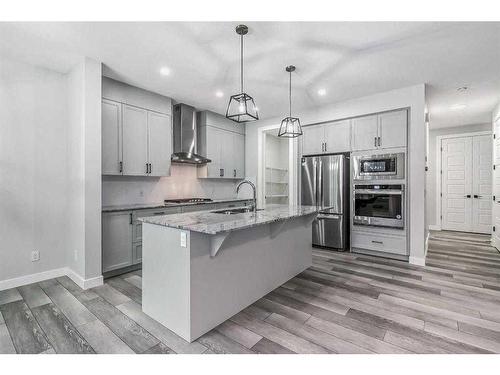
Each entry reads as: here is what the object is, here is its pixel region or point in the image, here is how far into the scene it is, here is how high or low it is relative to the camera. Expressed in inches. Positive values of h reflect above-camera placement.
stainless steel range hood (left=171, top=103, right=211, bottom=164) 182.2 +39.7
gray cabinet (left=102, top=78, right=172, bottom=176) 137.9 +32.7
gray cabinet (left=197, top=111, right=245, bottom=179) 199.2 +34.1
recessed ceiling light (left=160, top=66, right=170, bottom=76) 126.6 +58.5
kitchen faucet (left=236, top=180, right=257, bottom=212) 110.5 -8.1
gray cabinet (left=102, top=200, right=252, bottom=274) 126.9 -26.5
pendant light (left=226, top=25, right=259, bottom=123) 92.5 +32.5
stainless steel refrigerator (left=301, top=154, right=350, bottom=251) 173.9 -5.1
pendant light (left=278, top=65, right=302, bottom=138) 123.7 +31.8
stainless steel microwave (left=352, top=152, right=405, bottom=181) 153.9 +12.8
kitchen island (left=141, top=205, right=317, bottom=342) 75.5 -26.3
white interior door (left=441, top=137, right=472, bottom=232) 240.7 +2.9
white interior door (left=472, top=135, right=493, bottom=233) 231.0 +3.6
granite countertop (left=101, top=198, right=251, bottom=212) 129.4 -10.7
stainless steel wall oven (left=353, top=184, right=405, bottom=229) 153.8 -11.4
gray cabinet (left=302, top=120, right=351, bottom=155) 175.5 +35.2
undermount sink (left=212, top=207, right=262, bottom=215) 107.8 -10.3
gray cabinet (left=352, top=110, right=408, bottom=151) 153.6 +35.3
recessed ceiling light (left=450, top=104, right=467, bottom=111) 184.3 +58.8
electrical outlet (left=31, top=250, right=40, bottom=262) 120.2 -32.1
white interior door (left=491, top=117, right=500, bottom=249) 174.9 +2.1
